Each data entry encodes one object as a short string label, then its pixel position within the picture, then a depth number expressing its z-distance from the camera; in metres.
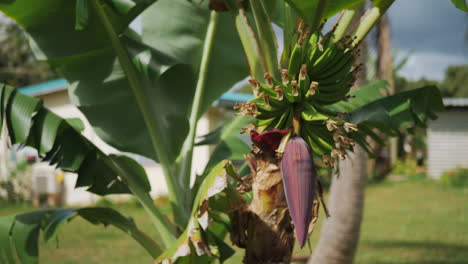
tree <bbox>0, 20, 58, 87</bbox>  25.91
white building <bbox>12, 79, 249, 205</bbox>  14.07
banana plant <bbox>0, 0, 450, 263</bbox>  2.36
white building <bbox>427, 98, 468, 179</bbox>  19.53
